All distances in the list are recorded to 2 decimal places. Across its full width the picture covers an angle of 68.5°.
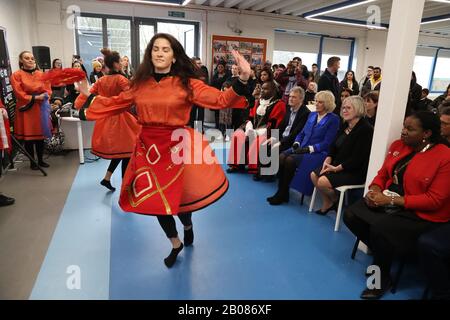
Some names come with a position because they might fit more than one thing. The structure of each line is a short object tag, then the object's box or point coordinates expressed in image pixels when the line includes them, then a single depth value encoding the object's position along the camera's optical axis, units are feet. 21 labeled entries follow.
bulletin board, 27.37
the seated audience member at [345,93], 13.71
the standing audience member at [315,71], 27.70
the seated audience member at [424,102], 15.82
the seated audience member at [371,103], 10.55
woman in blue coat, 10.89
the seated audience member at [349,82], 22.35
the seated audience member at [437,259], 6.18
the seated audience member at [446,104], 8.52
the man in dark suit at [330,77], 17.12
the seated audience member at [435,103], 16.70
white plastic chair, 9.14
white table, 14.50
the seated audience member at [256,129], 13.17
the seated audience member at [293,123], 12.00
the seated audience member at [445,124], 7.37
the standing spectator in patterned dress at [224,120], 23.13
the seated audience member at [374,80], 20.44
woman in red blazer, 6.55
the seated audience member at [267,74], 14.52
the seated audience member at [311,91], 17.94
